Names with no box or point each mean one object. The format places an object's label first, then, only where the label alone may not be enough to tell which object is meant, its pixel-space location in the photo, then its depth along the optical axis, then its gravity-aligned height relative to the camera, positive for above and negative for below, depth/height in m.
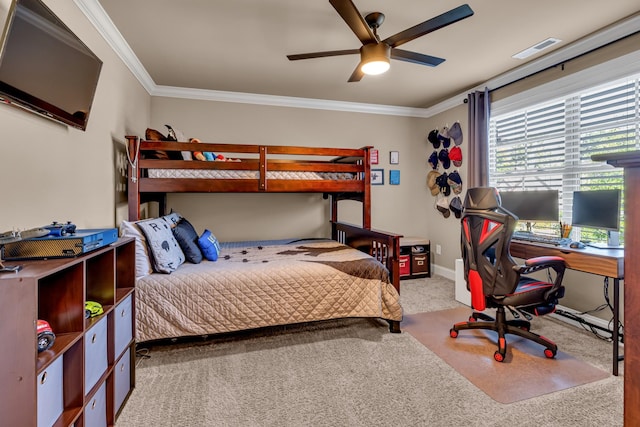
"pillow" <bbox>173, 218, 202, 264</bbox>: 2.59 -0.29
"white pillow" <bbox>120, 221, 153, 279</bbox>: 2.20 -0.27
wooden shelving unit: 0.94 -0.48
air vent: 2.64 +1.40
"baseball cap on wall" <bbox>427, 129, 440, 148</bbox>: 4.35 +0.99
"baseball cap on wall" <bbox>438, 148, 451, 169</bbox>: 4.19 +0.68
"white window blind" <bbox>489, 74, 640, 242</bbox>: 2.51 +0.63
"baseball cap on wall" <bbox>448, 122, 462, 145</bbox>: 3.99 +0.97
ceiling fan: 1.80 +1.11
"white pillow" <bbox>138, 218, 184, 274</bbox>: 2.26 -0.27
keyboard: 2.46 -0.24
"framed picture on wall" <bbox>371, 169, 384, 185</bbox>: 4.49 +0.47
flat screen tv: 1.27 +0.68
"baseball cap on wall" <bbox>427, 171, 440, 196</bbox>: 4.41 +0.38
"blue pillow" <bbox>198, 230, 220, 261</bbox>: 2.70 -0.32
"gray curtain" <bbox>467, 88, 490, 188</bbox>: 3.53 +0.77
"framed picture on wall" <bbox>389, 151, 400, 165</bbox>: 4.57 +0.76
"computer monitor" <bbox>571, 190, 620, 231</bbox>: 2.28 +0.00
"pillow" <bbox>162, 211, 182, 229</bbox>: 2.78 -0.08
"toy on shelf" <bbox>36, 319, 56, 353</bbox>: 1.07 -0.43
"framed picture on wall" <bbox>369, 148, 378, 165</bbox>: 3.20 +0.54
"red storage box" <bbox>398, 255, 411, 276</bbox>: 4.22 -0.74
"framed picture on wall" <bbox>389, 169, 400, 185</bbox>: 4.57 +0.47
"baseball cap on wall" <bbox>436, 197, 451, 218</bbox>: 4.25 +0.04
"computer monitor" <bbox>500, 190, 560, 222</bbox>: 2.77 +0.04
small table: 4.23 -0.65
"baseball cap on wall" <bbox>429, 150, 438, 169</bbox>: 4.38 +0.70
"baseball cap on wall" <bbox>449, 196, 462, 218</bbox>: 4.02 +0.04
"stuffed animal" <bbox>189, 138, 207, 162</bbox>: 2.88 +0.50
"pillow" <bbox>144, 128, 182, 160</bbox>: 2.83 +0.52
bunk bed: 2.20 -0.43
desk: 1.96 -0.34
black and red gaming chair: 2.11 -0.43
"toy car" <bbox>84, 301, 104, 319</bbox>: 1.36 -0.43
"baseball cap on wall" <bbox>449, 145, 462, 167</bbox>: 3.96 +0.68
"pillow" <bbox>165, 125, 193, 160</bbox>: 2.86 +0.66
